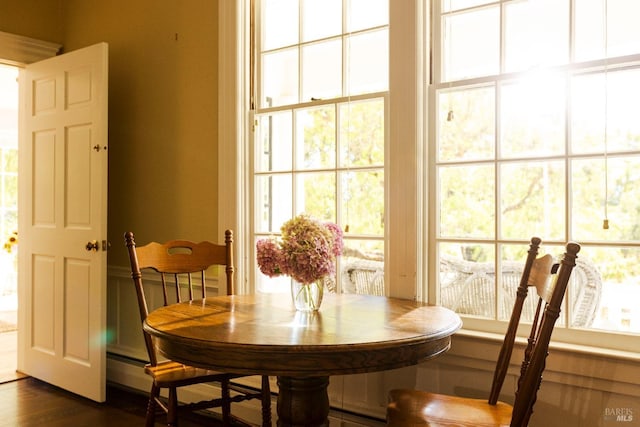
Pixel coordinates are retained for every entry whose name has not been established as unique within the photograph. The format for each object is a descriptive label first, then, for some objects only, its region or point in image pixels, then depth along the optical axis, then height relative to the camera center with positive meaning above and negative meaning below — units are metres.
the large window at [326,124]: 2.72 +0.48
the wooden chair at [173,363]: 2.20 -0.59
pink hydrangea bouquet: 1.87 -0.14
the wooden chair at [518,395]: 1.41 -0.55
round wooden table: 1.49 -0.38
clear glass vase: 2.02 -0.31
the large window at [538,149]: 2.09 +0.28
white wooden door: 3.44 -0.06
